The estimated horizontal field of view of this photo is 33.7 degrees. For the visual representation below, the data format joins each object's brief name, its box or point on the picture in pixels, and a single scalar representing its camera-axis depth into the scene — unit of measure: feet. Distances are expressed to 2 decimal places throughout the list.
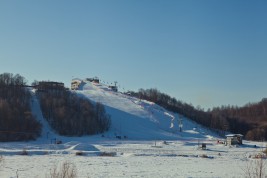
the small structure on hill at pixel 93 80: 590.80
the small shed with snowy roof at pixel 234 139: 262.73
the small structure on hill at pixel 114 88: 562.05
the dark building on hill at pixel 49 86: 400.06
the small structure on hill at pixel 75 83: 529.04
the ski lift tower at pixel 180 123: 412.77
